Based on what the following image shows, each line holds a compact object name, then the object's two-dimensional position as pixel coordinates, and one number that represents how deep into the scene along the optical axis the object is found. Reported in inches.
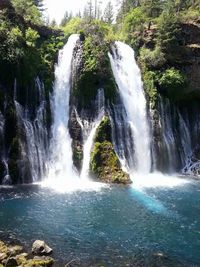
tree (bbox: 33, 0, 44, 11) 1757.8
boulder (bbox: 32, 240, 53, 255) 421.7
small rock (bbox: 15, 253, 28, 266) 392.3
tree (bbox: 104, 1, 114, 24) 1955.2
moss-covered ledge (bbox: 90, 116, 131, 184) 770.4
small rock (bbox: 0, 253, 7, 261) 395.9
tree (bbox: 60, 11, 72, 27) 2403.5
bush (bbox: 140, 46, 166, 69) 1026.1
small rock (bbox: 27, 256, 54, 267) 392.9
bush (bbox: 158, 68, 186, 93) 1002.2
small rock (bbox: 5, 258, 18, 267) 383.1
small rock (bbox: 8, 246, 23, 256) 411.1
